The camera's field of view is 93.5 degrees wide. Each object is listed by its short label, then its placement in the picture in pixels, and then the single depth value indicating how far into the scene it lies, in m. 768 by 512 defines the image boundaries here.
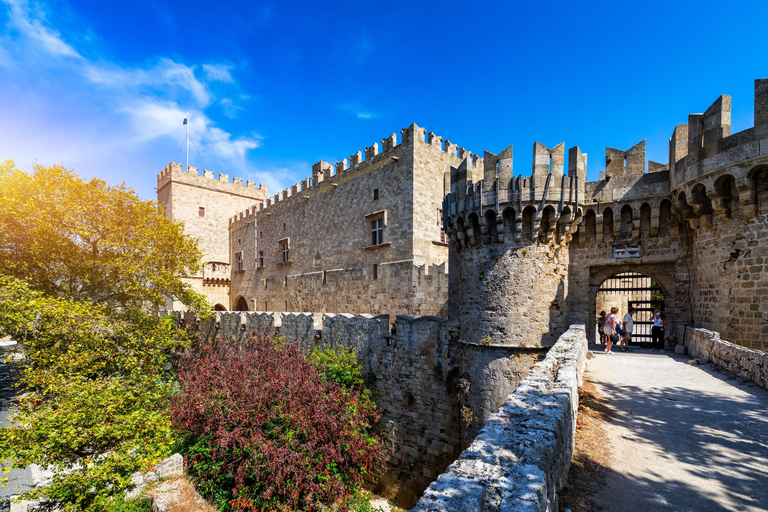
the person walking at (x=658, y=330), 10.63
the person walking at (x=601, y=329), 13.41
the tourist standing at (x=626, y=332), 10.69
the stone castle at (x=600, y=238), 8.02
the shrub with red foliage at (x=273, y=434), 8.12
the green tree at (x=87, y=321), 7.86
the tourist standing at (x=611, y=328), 10.20
